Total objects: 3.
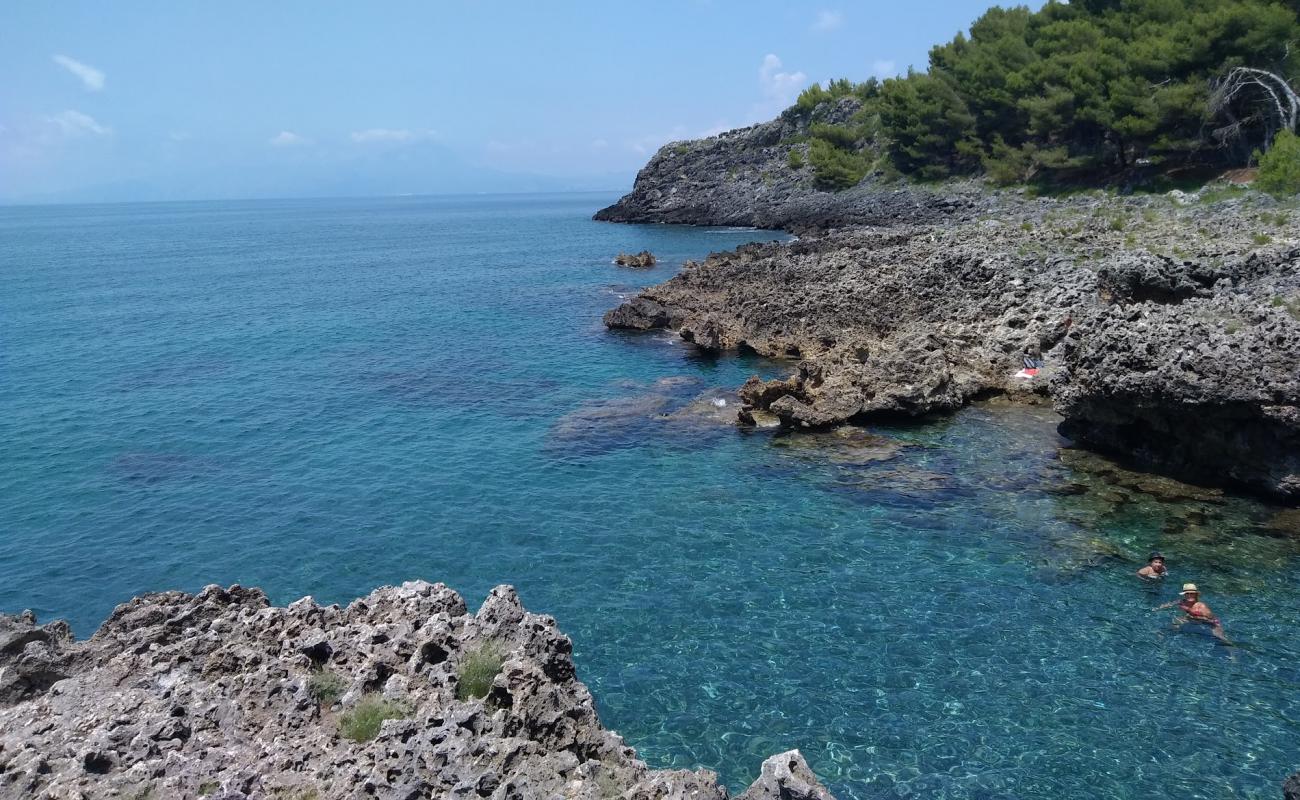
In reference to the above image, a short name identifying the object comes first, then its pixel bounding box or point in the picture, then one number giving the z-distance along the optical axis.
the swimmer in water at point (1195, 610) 18.72
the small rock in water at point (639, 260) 86.89
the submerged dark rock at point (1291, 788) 11.74
